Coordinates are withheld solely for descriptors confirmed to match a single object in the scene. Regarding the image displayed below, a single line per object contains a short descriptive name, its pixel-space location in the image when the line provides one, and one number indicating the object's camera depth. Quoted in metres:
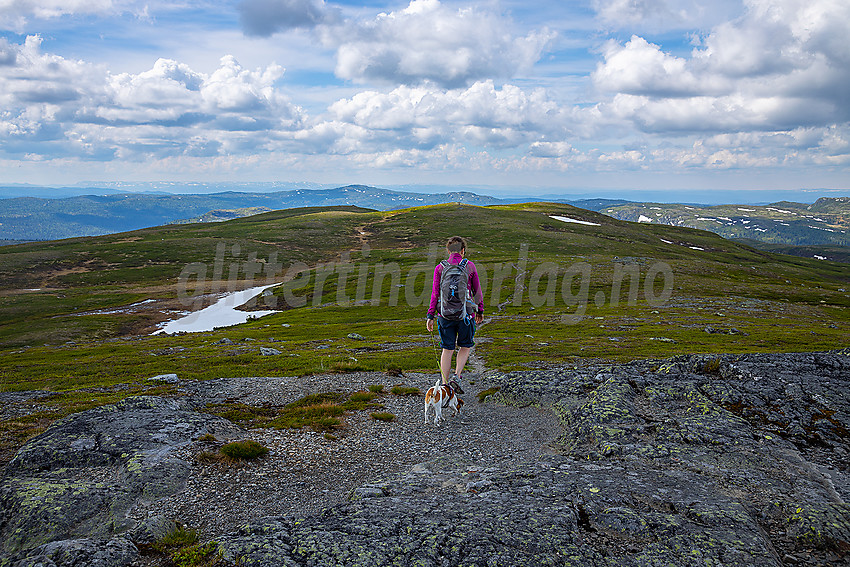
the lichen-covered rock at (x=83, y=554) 7.63
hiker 15.46
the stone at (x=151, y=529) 8.82
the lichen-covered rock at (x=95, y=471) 9.22
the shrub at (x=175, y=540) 8.63
